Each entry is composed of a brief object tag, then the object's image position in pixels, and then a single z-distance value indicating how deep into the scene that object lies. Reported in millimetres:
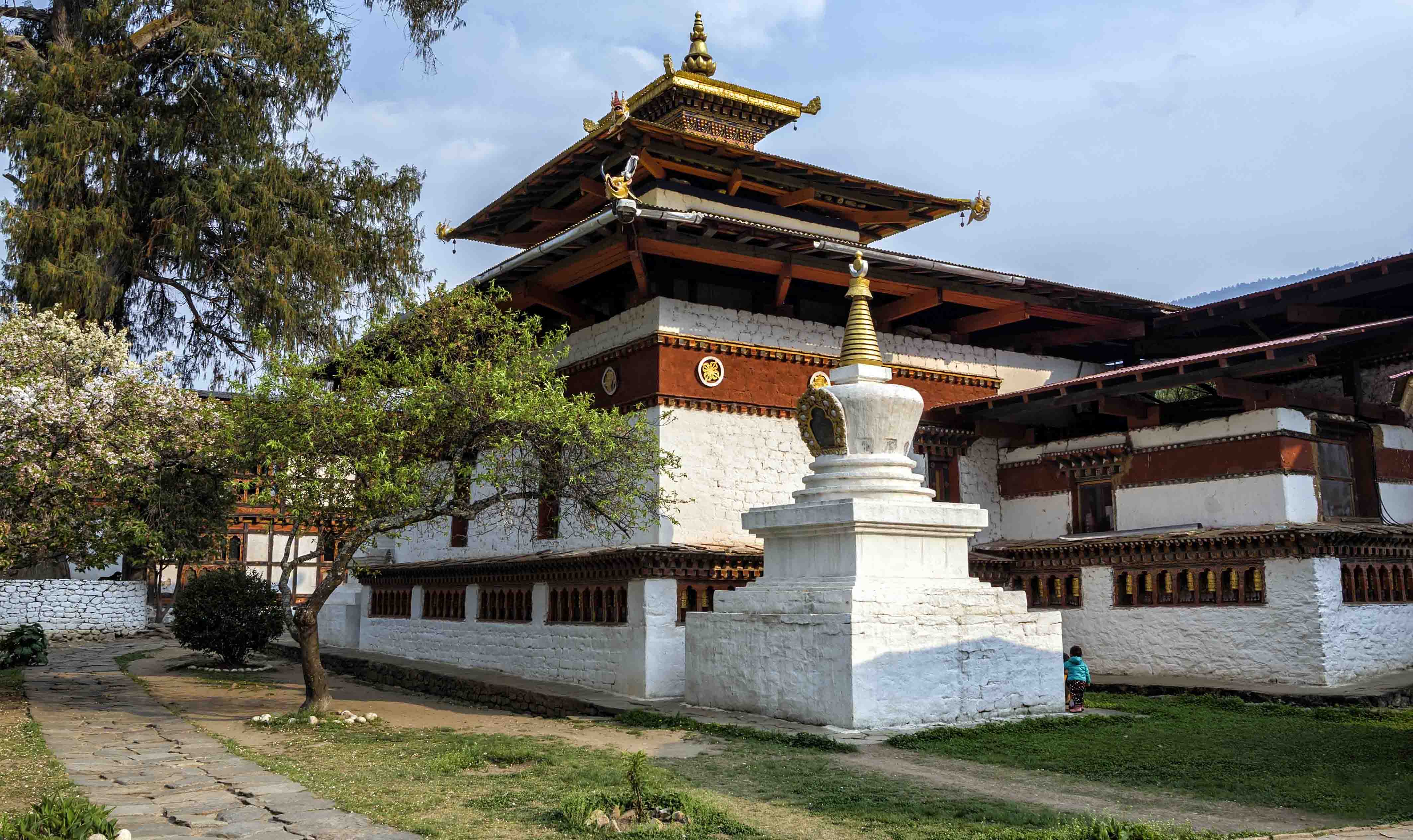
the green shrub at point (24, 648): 18547
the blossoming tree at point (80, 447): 12273
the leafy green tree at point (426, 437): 11039
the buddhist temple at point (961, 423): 13000
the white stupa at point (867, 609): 10008
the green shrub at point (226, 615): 18344
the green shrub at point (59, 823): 5180
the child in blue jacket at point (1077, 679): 11234
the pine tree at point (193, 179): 17984
